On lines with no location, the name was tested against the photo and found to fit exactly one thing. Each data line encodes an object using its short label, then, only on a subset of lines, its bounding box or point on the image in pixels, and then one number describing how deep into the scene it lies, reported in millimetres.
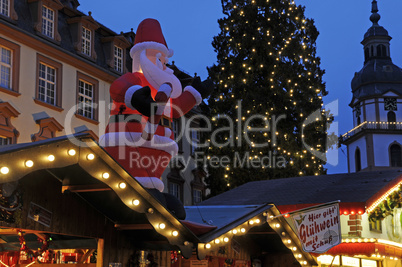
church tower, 61438
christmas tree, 26323
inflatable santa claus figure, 9209
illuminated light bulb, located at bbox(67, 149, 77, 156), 7055
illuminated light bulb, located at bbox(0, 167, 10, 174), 6507
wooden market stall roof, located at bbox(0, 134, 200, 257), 6727
